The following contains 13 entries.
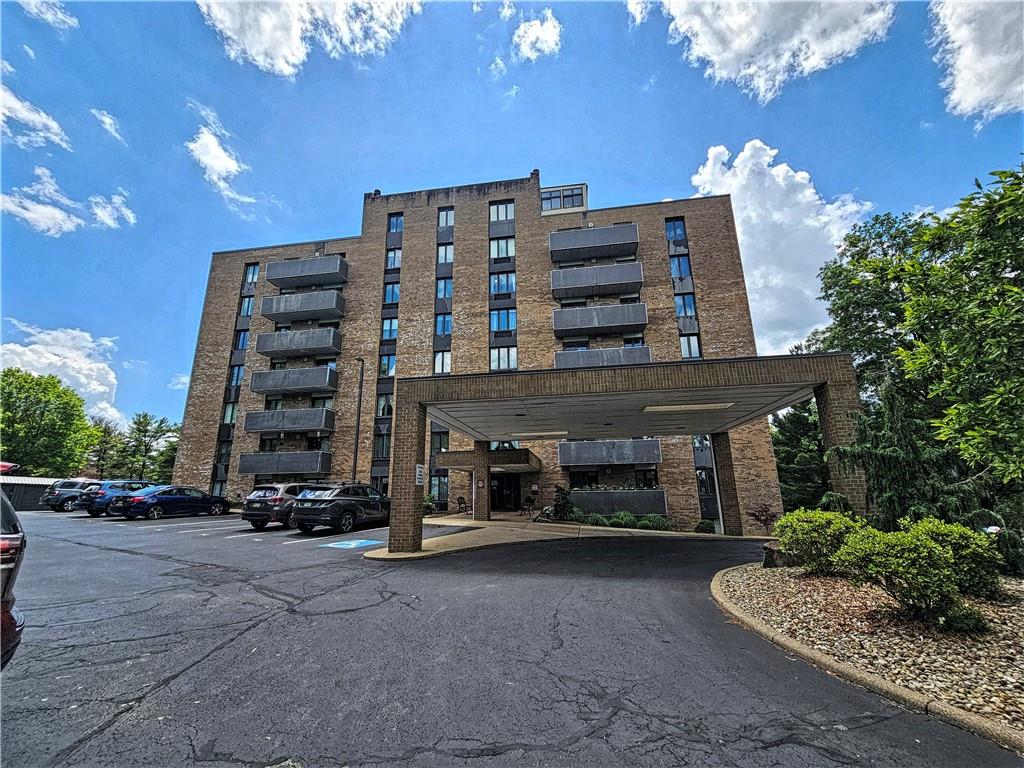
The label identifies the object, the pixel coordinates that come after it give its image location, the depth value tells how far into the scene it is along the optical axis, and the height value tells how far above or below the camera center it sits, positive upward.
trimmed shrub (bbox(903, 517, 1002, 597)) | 5.05 -0.86
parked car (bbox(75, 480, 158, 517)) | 20.28 -0.17
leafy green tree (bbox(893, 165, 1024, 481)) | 4.48 +1.72
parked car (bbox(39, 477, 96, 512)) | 24.34 -0.29
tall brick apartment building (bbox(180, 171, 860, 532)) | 23.12 +9.60
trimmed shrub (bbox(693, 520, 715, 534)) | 20.88 -2.20
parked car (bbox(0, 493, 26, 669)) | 2.79 -0.53
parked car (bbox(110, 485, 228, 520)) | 18.69 -0.67
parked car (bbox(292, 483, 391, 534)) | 13.74 -0.71
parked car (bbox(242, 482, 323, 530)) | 15.29 -0.66
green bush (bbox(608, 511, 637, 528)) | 20.06 -1.78
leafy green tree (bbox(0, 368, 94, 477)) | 38.59 +6.09
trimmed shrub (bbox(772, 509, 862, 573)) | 7.34 -0.97
